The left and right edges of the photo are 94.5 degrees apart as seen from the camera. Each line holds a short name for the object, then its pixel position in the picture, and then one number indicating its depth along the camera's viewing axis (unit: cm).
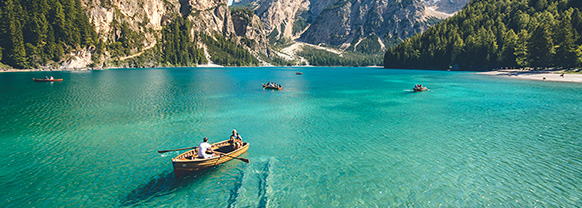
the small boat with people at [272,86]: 8585
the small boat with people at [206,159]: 2147
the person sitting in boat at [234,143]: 2633
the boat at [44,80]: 9819
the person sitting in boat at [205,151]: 2306
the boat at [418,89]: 8006
